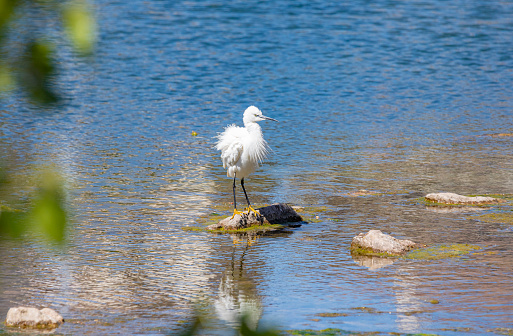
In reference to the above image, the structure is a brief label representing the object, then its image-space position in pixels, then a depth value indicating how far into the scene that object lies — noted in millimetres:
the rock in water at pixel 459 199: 18859
